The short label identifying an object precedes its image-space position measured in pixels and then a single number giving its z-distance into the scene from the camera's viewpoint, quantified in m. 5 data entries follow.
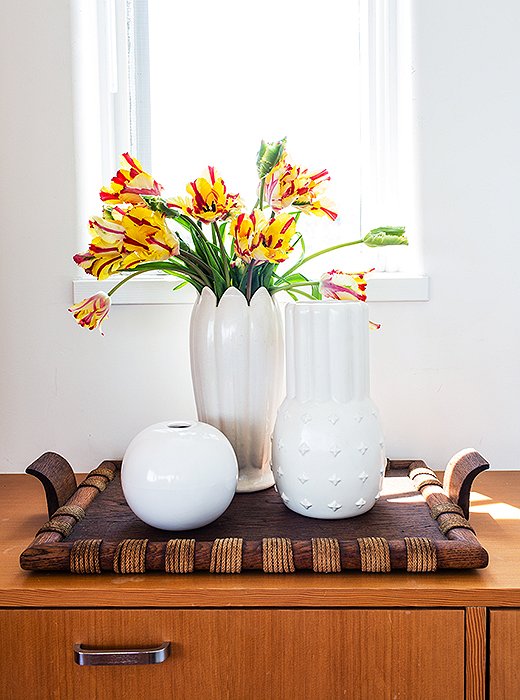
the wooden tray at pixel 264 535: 1.01
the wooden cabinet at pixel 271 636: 0.98
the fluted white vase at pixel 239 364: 1.26
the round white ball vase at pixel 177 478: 1.08
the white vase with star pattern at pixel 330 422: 1.14
